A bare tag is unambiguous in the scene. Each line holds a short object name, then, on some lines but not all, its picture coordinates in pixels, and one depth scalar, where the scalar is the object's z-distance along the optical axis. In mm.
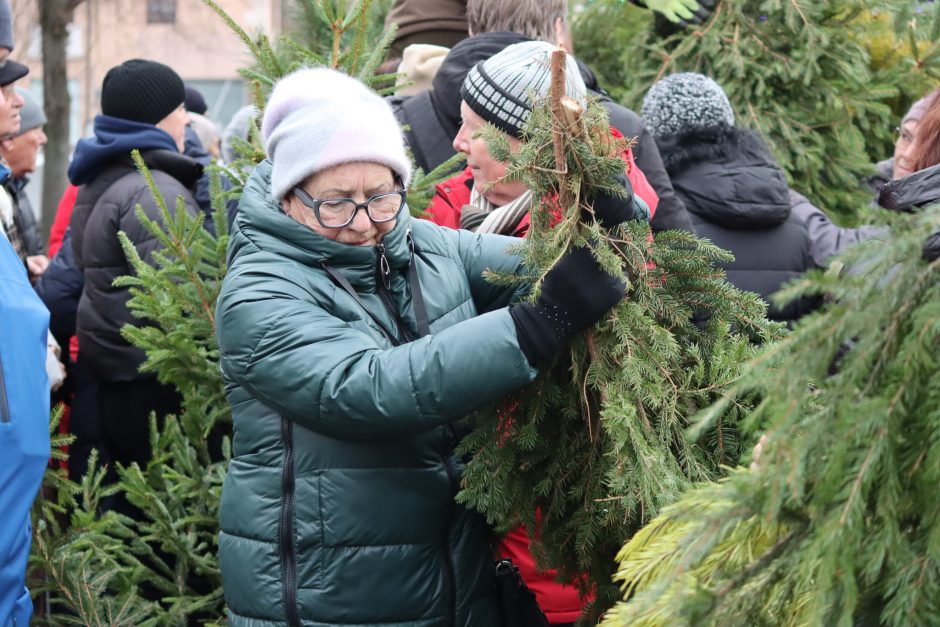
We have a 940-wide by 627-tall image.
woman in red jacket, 2682
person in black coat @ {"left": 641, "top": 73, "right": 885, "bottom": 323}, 3988
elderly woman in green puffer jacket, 2111
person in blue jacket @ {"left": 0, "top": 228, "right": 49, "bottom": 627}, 2590
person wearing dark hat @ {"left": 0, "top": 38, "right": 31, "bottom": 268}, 4055
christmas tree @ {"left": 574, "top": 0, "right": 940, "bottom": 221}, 4891
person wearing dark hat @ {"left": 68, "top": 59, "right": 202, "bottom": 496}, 4441
